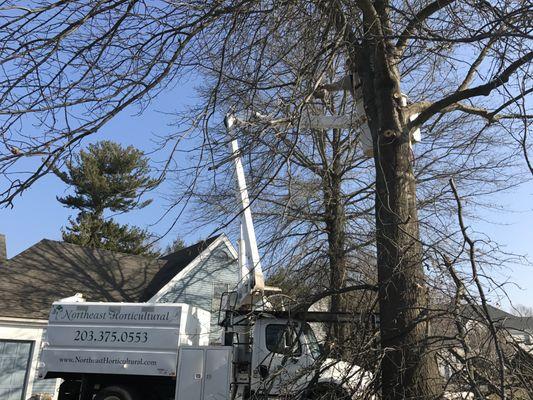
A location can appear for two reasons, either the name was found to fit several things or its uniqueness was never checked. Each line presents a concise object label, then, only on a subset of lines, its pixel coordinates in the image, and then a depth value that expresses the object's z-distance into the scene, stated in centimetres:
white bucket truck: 1013
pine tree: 3191
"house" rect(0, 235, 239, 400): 1556
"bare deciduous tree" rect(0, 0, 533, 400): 463
